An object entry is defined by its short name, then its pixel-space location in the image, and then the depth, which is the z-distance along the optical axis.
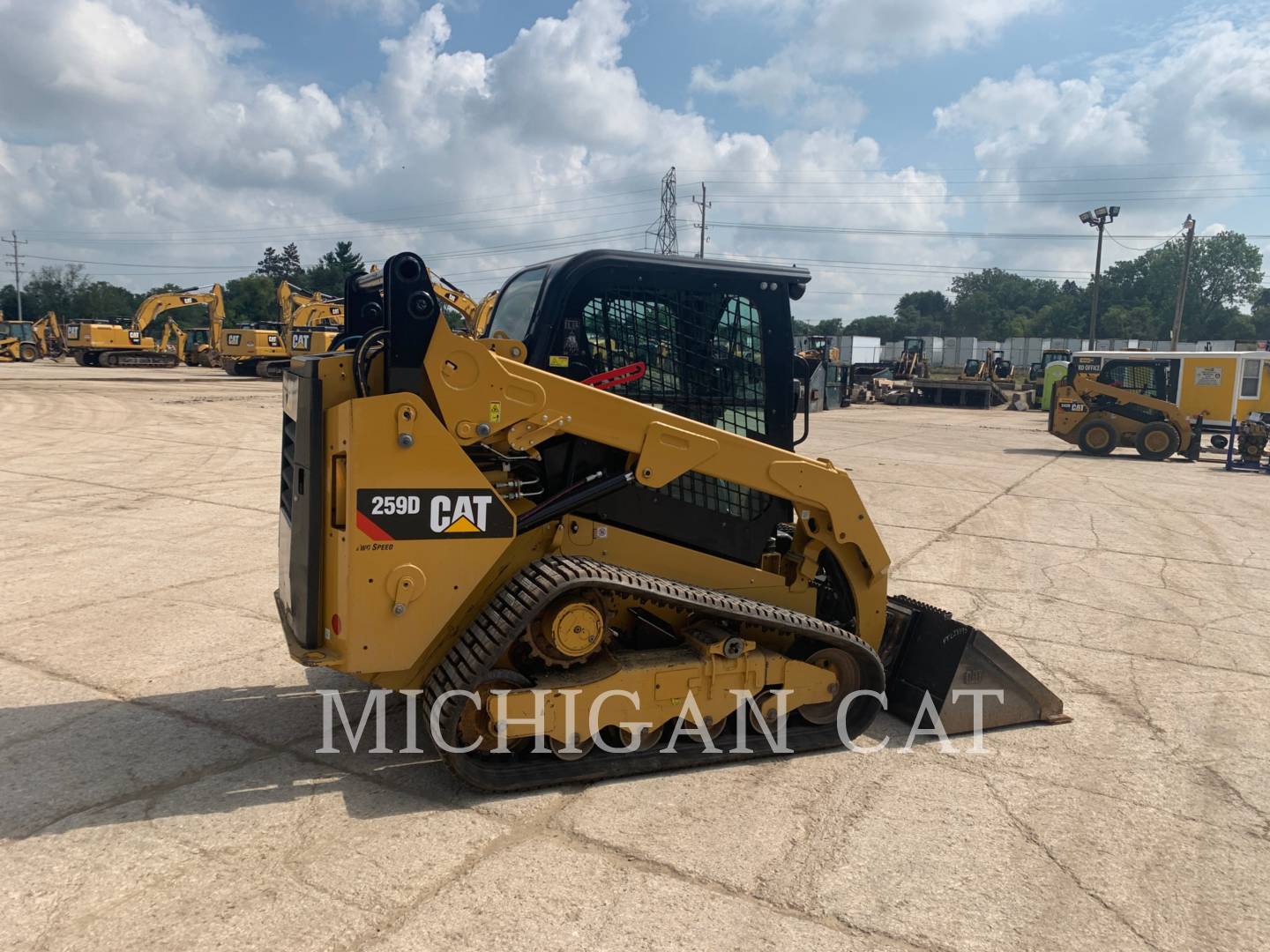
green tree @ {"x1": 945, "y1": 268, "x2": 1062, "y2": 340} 110.88
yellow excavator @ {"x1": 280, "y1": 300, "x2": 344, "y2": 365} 37.75
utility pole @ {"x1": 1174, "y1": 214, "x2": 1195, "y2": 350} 41.34
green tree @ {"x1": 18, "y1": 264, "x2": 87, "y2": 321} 90.88
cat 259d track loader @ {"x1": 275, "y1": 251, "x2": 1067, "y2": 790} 3.58
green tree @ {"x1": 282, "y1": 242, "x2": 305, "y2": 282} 119.31
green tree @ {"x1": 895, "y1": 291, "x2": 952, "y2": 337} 117.25
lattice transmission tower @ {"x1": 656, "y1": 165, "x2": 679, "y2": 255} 53.00
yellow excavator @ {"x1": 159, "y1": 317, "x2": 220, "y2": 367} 44.69
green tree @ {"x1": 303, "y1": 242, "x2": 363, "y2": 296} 92.19
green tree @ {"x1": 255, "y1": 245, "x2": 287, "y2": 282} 122.38
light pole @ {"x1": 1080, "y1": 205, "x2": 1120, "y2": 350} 44.97
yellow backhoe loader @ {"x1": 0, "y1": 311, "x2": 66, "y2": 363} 45.25
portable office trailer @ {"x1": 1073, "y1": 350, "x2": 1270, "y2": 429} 20.64
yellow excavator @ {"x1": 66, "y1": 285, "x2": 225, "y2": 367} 40.97
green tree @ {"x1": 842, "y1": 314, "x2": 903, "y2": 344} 115.00
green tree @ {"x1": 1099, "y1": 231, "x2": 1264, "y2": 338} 95.94
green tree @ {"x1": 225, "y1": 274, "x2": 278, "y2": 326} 92.75
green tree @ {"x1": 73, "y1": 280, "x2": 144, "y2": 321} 90.31
